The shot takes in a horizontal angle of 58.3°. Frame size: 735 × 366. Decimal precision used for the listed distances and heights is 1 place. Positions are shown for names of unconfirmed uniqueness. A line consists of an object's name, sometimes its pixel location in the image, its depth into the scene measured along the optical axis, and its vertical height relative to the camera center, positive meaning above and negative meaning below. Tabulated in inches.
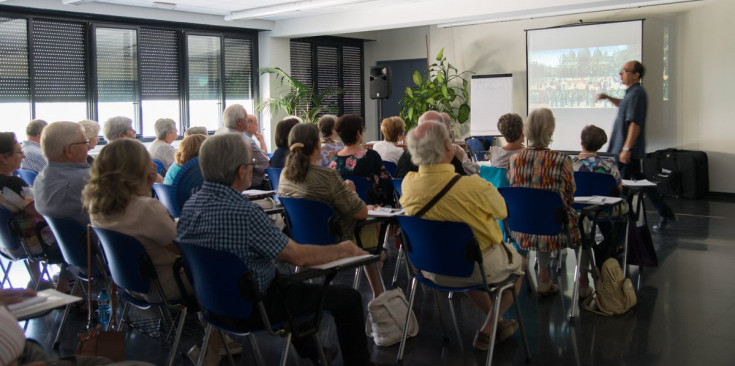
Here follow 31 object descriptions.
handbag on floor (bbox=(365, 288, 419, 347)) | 146.5 -41.0
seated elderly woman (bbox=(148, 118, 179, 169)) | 245.0 -2.7
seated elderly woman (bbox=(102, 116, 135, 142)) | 241.0 +2.3
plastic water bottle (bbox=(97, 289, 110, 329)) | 151.0 -40.2
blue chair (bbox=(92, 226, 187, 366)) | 116.3 -23.6
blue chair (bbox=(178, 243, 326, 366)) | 101.7 -25.0
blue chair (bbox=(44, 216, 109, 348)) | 139.3 -22.8
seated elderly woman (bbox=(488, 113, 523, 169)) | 193.8 -2.4
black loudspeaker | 456.4 +34.9
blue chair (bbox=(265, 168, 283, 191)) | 216.8 -13.7
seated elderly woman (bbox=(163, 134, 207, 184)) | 187.2 -4.9
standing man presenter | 266.4 -0.9
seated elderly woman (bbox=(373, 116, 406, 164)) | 232.2 -2.8
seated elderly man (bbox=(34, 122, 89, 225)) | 148.7 -8.8
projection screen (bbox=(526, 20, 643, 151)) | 382.3 +37.4
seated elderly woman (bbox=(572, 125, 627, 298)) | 189.0 -10.3
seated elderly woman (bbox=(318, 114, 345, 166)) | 208.4 -2.4
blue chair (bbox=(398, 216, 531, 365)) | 124.1 -23.6
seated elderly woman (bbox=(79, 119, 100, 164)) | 232.8 +2.0
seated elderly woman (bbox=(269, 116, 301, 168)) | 217.2 -2.5
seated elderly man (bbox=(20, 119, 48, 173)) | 234.7 -4.6
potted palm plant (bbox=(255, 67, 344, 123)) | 464.4 +23.7
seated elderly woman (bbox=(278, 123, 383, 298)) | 153.3 -10.5
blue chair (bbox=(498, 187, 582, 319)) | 159.6 -20.1
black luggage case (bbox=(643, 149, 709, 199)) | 353.1 -23.3
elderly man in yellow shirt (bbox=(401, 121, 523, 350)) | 129.6 -13.0
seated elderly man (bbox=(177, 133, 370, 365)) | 104.3 -16.0
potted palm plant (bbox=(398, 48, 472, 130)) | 456.1 +25.5
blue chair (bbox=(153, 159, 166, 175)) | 238.6 -11.4
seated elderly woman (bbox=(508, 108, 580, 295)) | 163.9 -10.7
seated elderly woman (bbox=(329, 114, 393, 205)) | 184.2 -7.1
